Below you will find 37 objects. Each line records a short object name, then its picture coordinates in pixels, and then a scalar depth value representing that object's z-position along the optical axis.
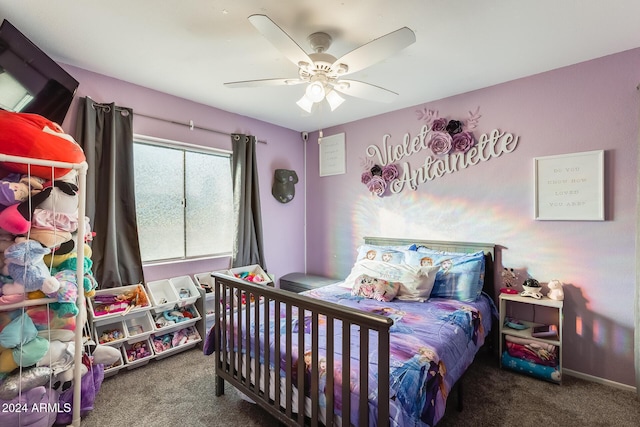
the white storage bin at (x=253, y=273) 3.17
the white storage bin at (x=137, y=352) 2.34
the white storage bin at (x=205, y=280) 2.95
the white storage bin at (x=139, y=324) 2.42
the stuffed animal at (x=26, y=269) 1.51
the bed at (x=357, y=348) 1.25
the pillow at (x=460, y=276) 2.40
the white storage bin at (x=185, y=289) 2.71
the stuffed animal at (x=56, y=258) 1.69
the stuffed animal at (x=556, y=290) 2.23
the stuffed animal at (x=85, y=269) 1.75
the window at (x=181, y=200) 2.77
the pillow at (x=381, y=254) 2.89
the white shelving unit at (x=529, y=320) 2.15
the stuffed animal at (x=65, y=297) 1.62
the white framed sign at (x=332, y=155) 3.71
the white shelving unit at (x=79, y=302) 1.70
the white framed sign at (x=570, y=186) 2.19
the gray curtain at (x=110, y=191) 2.32
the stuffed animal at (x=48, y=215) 1.51
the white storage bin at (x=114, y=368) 2.21
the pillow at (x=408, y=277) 2.36
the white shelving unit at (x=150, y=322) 2.28
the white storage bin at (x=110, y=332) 2.25
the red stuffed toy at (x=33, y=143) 1.56
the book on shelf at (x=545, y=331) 2.22
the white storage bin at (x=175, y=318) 2.55
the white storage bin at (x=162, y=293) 2.59
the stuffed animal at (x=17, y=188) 1.50
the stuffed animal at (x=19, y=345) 1.50
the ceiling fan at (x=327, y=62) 1.43
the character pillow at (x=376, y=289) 2.33
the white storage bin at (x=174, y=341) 2.53
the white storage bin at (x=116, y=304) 2.24
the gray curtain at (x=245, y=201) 3.26
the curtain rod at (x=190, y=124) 2.67
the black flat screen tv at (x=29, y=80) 1.69
